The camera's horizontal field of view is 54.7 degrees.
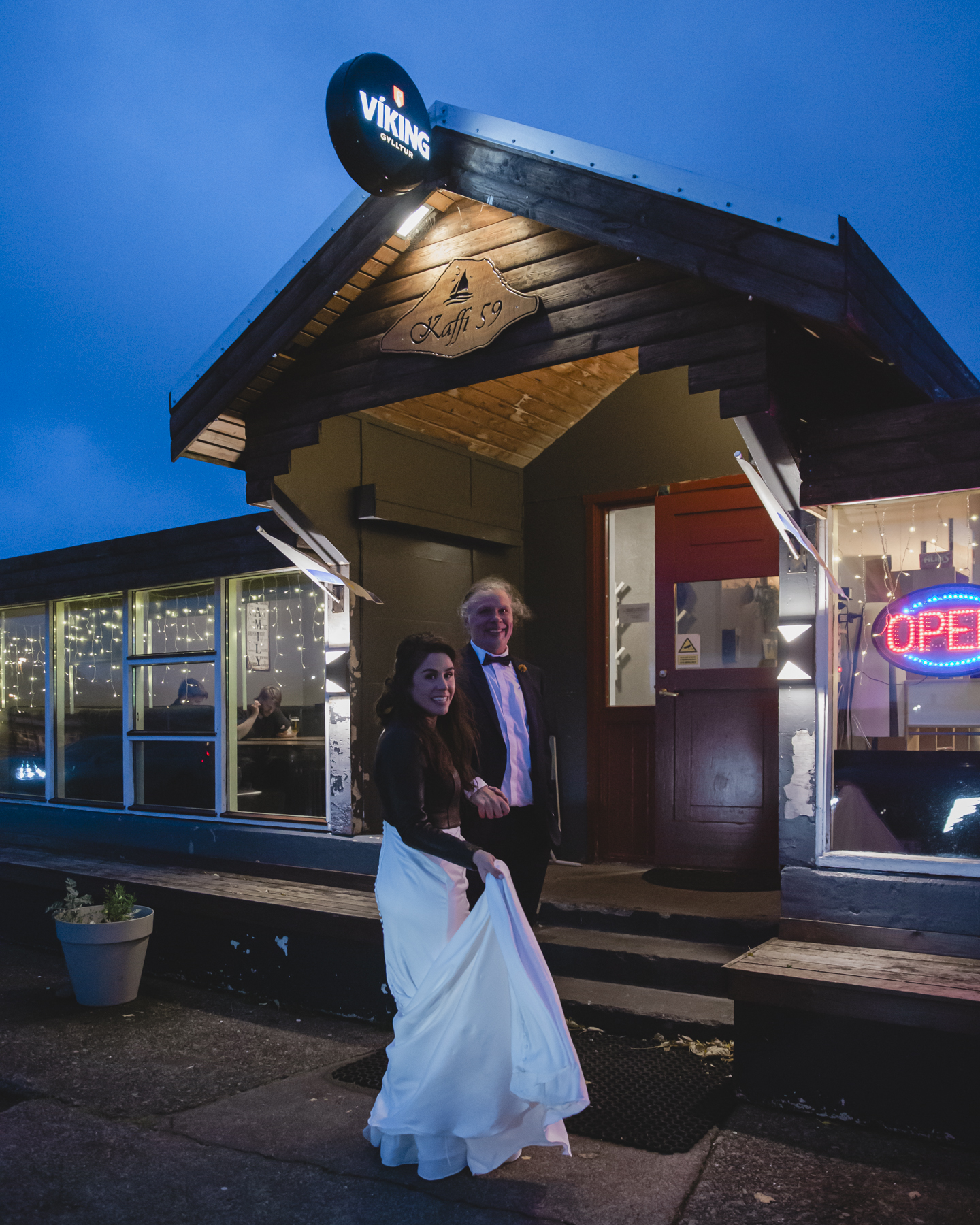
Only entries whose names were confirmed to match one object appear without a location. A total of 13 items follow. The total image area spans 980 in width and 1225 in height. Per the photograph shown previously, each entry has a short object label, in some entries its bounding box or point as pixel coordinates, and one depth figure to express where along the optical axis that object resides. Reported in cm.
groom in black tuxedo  423
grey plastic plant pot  553
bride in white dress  311
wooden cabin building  420
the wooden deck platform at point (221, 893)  544
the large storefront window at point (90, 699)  830
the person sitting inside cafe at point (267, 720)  703
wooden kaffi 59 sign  494
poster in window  720
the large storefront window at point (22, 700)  905
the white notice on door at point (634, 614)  722
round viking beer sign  450
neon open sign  438
